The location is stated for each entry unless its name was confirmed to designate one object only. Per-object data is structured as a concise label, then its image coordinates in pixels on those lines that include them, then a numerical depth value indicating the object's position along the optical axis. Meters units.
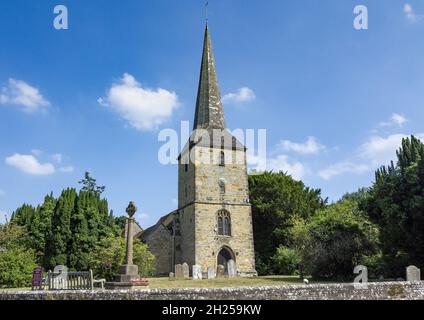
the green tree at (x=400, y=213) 17.92
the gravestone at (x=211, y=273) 25.17
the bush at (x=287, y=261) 29.33
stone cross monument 11.80
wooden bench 12.86
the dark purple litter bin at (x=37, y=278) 14.97
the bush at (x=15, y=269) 20.62
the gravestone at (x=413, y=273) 14.11
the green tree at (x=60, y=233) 28.03
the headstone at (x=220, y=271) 27.13
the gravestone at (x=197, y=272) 25.61
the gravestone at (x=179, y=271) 25.20
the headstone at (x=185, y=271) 25.60
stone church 29.66
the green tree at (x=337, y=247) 20.77
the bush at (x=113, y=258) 24.52
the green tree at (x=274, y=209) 35.03
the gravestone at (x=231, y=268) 27.11
